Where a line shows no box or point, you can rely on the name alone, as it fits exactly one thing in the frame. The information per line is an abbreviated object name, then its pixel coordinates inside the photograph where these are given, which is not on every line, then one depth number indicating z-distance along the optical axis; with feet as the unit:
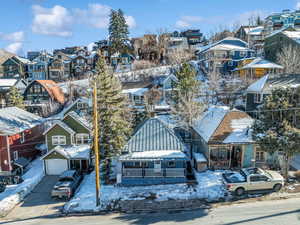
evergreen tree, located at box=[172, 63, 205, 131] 96.63
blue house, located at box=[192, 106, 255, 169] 75.36
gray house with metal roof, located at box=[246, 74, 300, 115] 104.53
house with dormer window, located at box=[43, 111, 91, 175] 84.28
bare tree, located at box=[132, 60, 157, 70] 204.61
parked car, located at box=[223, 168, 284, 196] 60.70
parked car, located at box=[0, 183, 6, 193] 77.10
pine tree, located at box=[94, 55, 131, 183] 72.13
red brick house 89.45
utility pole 55.05
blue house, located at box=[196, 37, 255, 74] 174.34
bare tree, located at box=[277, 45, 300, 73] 128.67
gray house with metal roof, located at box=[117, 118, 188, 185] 70.59
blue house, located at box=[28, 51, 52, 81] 227.61
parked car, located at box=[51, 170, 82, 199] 65.57
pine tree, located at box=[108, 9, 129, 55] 224.33
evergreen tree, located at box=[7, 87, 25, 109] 147.02
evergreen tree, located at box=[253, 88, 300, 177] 58.18
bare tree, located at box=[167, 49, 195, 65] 174.76
